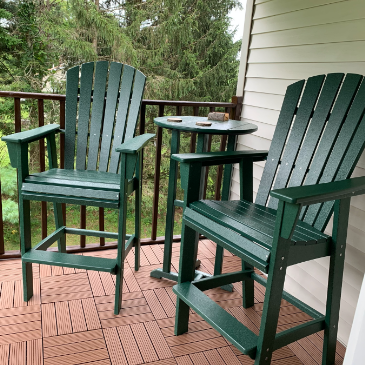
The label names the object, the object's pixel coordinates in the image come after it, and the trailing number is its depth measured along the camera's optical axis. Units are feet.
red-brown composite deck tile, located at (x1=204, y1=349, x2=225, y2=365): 5.77
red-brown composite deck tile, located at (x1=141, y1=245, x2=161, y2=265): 8.77
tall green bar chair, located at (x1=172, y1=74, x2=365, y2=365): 4.71
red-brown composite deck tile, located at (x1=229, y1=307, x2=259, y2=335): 6.66
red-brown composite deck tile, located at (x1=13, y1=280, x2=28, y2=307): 6.80
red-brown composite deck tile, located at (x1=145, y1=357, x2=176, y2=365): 5.64
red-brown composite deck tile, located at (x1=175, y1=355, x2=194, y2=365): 5.72
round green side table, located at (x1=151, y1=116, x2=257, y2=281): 6.47
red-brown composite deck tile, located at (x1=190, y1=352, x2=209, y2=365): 5.74
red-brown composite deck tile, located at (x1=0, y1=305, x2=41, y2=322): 6.51
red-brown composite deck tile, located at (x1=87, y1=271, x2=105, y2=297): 7.34
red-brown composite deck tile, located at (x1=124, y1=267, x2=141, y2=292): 7.61
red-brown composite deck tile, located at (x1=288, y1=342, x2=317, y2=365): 5.92
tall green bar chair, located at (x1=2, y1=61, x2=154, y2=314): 6.34
